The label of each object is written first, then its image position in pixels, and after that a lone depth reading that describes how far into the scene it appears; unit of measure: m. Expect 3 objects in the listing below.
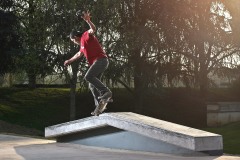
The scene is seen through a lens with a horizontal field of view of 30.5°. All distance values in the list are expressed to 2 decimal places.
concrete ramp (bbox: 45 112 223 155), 7.24
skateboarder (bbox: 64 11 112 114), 8.66
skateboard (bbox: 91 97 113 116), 9.20
